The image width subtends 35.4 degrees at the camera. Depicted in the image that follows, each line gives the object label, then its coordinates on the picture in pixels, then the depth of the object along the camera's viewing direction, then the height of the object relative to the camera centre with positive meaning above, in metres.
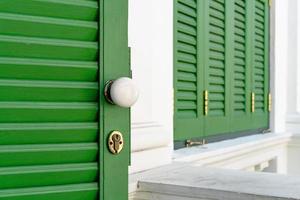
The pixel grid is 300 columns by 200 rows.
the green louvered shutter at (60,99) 0.85 +0.00
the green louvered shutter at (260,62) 2.54 +0.21
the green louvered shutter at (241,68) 2.26 +0.16
